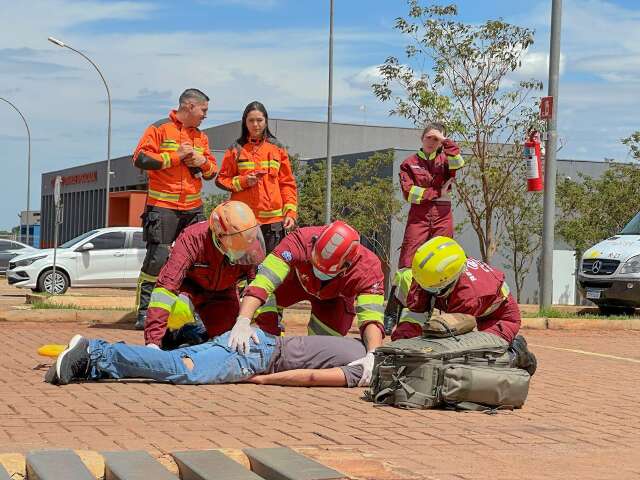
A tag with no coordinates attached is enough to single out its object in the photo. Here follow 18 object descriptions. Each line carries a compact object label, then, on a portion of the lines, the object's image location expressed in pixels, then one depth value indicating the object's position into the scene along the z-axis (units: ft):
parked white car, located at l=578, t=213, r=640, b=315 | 63.62
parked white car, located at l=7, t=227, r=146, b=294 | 95.20
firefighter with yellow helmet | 27.14
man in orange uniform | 41.65
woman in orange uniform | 41.50
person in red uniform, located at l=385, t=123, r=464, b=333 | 41.96
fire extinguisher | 58.54
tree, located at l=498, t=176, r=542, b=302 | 116.37
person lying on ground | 28.09
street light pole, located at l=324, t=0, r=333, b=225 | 115.44
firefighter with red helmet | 29.04
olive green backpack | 25.84
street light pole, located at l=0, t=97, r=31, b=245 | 204.54
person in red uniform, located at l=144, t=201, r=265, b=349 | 30.17
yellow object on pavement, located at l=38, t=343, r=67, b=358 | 31.35
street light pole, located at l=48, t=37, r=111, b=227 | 160.29
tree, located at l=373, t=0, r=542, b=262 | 79.66
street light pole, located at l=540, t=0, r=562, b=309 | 59.72
